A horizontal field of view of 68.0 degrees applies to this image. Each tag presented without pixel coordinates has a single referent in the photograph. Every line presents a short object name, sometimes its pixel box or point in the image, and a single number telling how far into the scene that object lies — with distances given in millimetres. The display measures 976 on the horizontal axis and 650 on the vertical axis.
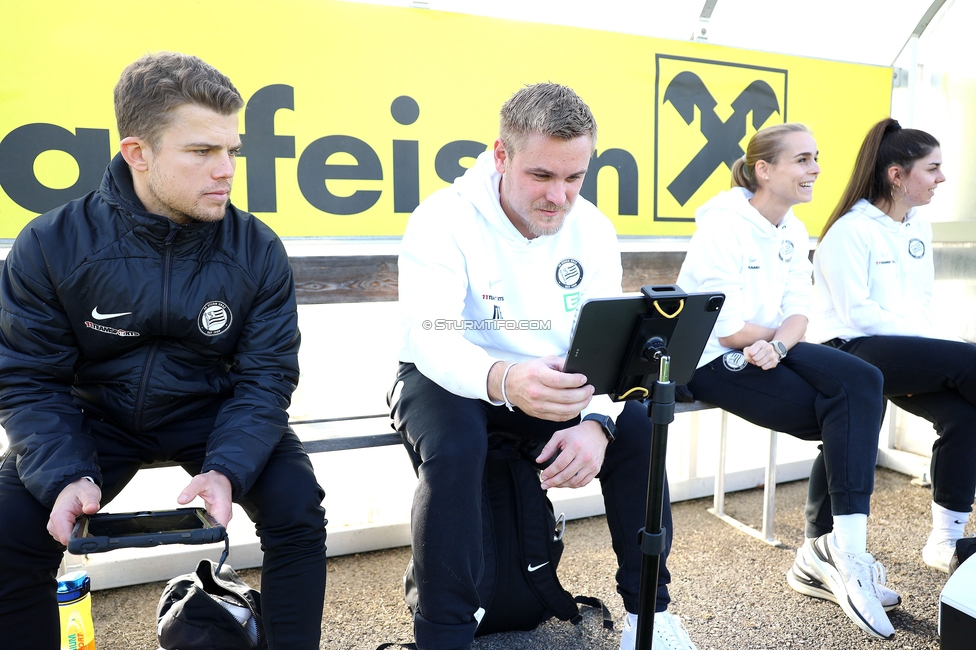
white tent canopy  2977
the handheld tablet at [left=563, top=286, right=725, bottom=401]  1321
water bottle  1800
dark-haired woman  2498
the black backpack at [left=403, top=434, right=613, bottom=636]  1945
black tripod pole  1309
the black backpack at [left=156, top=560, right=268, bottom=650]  1624
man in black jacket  1554
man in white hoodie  1590
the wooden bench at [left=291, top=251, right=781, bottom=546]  2633
